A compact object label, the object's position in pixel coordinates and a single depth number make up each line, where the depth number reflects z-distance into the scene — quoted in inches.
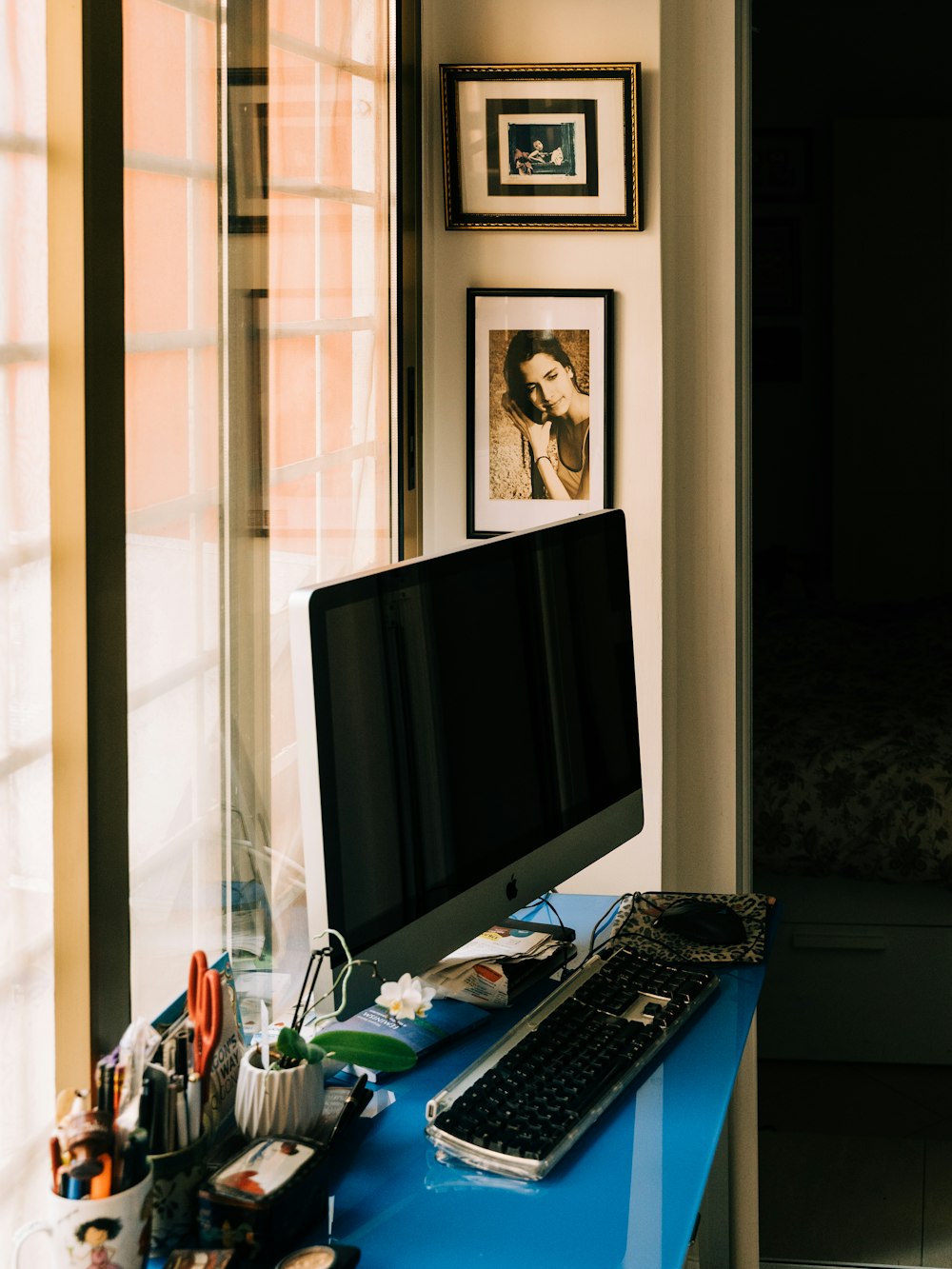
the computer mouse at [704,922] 70.2
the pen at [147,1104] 44.4
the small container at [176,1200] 45.0
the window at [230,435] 55.1
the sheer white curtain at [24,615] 46.8
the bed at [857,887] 117.0
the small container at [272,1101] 49.6
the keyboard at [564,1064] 50.3
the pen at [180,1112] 45.5
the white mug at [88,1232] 40.8
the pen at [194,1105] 46.0
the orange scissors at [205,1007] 48.2
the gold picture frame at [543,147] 85.0
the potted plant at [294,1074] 49.6
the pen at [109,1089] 44.3
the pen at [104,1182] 41.1
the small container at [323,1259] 42.8
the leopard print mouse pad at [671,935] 68.8
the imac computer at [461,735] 52.2
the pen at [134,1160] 41.8
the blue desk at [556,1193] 45.5
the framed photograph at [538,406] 87.4
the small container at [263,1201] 44.0
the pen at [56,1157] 41.2
